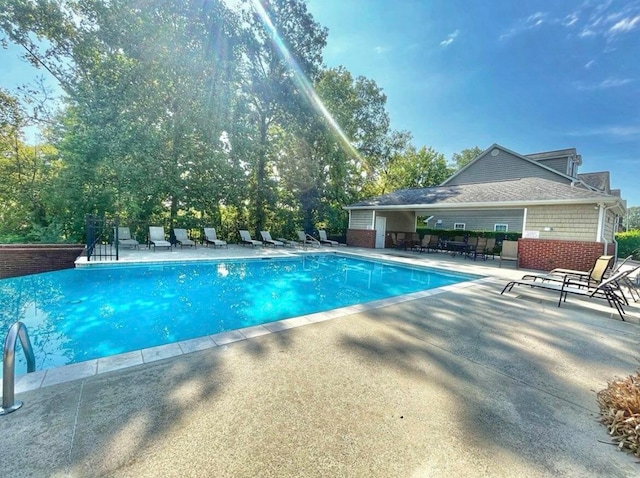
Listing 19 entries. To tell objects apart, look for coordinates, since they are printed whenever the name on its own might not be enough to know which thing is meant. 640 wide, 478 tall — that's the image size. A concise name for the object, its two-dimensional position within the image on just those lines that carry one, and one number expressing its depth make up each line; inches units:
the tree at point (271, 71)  625.3
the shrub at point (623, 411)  76.2
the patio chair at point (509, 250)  459.3
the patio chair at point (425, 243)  607.7
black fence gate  339.7
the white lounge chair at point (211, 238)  542.9
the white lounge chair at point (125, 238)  463.8
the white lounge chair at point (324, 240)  680.2
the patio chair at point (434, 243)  599.5
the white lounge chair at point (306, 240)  644.7
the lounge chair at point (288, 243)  634.2
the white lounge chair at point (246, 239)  592.1
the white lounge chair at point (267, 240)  609.9
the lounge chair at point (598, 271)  232.4
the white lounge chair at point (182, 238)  511.3
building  374.6
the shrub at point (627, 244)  650.8
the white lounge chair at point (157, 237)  456.9
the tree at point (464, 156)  1398.9
